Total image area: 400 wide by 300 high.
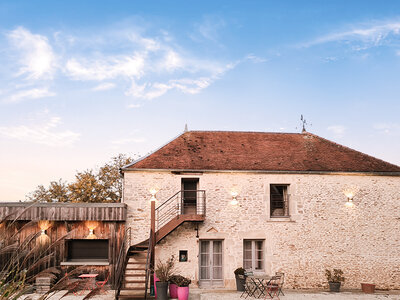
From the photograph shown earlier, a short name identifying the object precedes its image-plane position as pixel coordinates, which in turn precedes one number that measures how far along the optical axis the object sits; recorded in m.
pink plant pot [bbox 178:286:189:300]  10.70
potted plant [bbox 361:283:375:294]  12.81
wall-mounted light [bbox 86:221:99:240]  12.82
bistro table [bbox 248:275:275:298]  11.64
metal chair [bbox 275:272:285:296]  12.87
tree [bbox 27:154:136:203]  25.83
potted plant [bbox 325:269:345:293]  12.88
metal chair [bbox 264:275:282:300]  11.20
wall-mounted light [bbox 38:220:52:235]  12.74
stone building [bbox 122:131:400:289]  13.17
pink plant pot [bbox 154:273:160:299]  10.76
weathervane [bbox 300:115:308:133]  16.60
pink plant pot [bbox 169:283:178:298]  11.07
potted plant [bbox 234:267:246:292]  12.49
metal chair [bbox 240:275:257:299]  11.62
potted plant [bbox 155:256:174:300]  10.60
